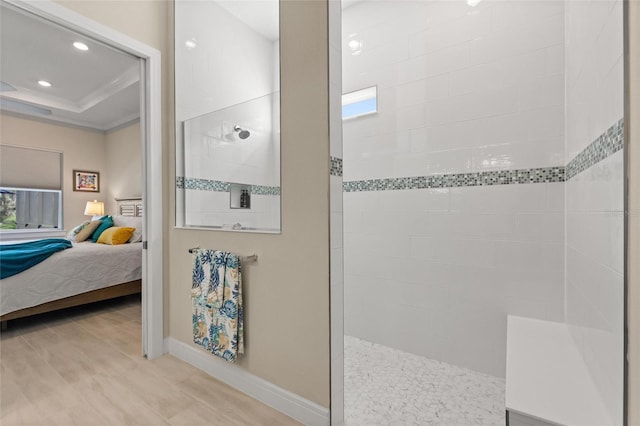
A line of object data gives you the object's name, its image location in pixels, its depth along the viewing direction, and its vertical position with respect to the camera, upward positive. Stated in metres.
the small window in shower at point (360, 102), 2.38 +0.93
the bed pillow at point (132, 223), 4.11 -0.18
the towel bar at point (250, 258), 1.69 -0.27
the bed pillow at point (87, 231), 4.27 -0.29
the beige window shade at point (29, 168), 4.85 +0.78
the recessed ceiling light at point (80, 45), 2.93 +1.73
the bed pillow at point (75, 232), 4.57 -0.32
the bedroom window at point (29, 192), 4.90 +0.37
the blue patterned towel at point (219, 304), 1.72 -0.57
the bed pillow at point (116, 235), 3.86 -0.32
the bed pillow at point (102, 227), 4.26 -0.23
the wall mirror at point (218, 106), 2.05 +0.82
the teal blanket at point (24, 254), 2.64 -0.40
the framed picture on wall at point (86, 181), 5.53 +0.61
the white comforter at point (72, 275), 2.69 -0.66
